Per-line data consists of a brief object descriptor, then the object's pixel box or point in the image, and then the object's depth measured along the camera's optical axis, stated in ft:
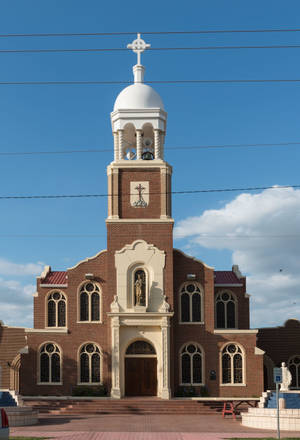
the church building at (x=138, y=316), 126.93
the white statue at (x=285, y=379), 108.06
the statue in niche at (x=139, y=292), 127.06
